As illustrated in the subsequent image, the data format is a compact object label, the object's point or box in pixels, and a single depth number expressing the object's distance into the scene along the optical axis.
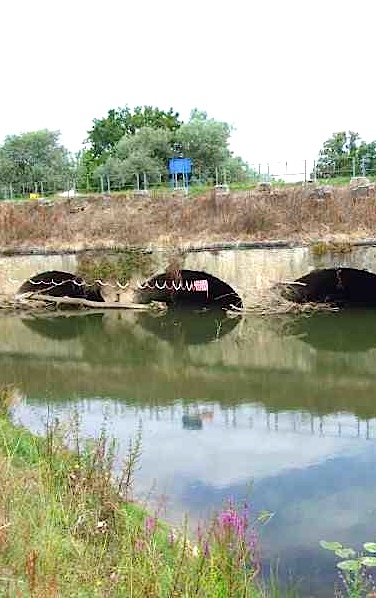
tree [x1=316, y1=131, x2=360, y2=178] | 43.17
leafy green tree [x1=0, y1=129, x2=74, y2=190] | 45.69
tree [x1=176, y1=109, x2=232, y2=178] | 40.38
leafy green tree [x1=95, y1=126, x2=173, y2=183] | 39.31
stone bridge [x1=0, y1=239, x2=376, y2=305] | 21.42
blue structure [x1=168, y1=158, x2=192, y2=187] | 32.84
